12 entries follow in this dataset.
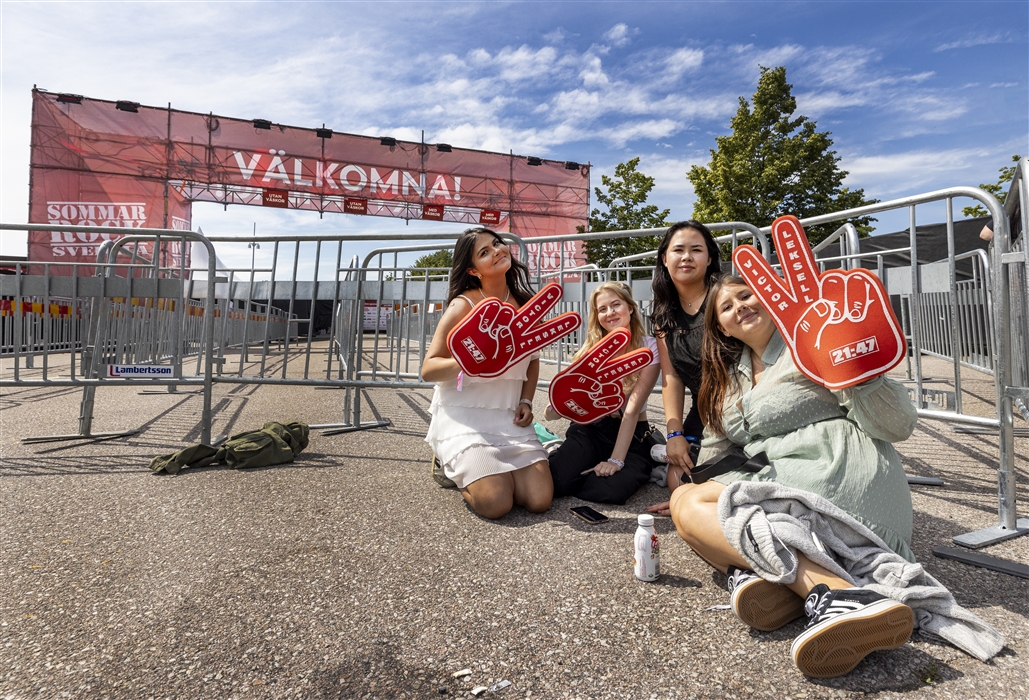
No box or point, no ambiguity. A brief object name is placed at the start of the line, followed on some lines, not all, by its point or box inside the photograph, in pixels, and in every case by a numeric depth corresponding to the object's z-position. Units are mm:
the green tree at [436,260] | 41350
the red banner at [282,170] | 25734
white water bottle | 2113
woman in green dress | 1539
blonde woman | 3176
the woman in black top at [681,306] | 3148
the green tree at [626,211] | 26328
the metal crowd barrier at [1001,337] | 2533
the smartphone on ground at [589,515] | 2824
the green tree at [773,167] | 19547
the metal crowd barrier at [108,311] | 4258
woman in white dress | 2971
